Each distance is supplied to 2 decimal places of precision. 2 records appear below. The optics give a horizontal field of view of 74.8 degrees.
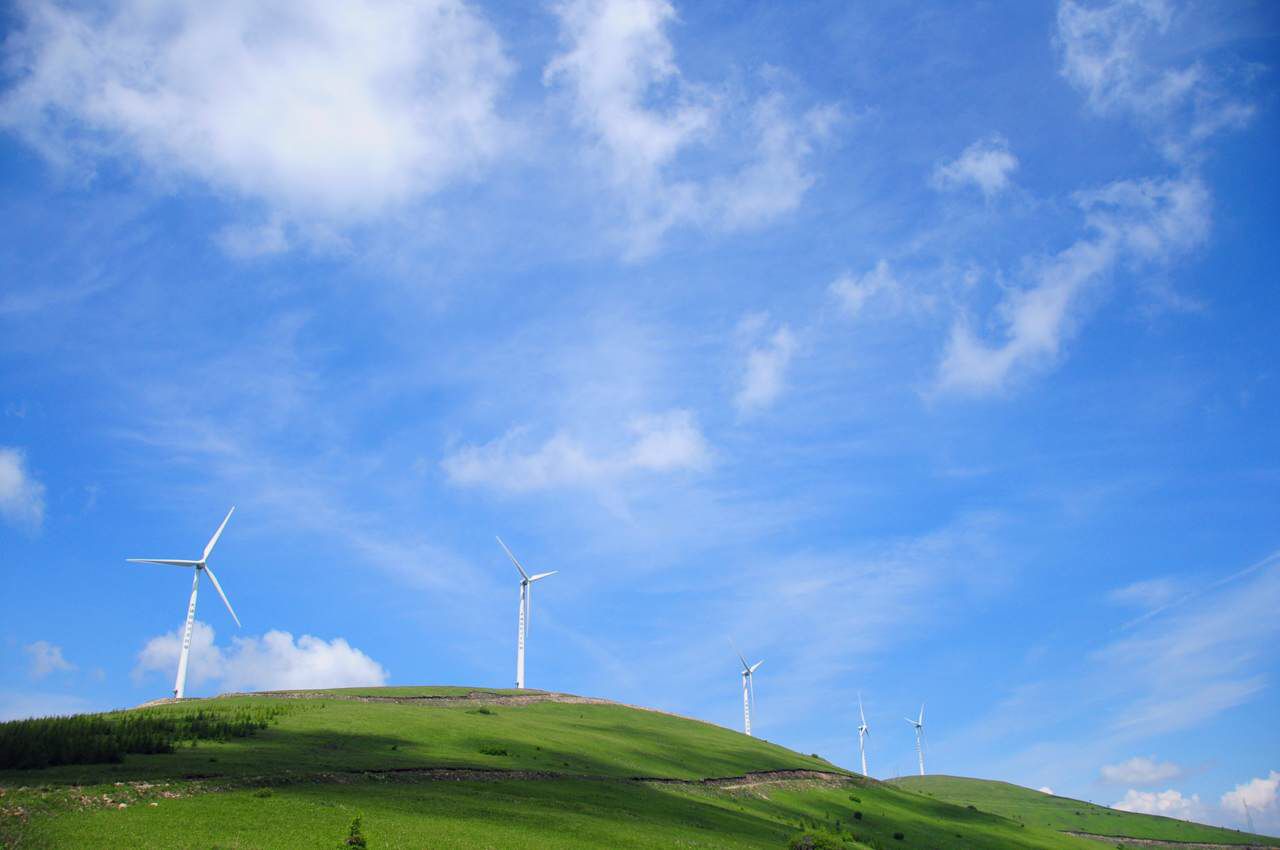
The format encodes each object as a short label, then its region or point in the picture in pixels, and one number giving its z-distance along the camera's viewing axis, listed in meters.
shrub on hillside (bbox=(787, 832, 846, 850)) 57.75
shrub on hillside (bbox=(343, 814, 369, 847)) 39.59
